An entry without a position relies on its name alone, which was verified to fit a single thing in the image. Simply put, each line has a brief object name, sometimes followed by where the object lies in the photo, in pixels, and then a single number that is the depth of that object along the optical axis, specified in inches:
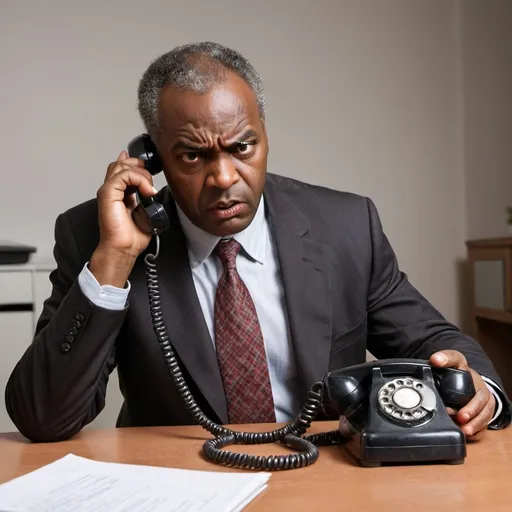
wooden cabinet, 101.7
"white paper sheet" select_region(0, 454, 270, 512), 28.8
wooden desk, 29.3
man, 46.7
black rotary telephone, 34.2
